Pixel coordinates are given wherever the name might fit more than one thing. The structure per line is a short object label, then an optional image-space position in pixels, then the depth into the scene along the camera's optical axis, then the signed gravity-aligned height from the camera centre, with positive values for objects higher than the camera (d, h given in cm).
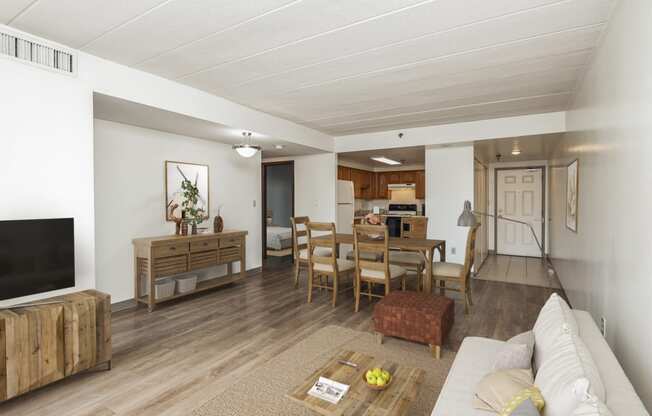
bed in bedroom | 762 -92
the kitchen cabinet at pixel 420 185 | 827 +38
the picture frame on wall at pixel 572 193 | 362 +8
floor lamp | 385 -20
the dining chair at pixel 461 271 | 379 -80
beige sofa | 109 -91
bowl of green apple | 175 -93
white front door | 764 -17
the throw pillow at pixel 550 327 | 150 -60
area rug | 213 -130
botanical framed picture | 459 +24
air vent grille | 242 +111
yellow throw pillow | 118 -71
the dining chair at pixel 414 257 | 445 -79
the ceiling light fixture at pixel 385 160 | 732 +92
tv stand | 209 -92
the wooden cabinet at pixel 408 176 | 847 +61
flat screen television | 227 -38
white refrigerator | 675 -16
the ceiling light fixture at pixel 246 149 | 453 +69
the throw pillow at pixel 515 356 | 158 -74
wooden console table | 400 -71
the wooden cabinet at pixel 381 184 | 905 +45
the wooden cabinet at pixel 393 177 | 878 +62
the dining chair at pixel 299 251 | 469 -72
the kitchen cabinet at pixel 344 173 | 752 +63
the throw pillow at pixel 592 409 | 87 -55
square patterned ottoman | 283 -101
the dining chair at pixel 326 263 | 412 -79
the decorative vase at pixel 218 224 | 498 -33
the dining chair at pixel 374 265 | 370 -72
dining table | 386 -53
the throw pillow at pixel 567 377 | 105 -60
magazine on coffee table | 169 -97
